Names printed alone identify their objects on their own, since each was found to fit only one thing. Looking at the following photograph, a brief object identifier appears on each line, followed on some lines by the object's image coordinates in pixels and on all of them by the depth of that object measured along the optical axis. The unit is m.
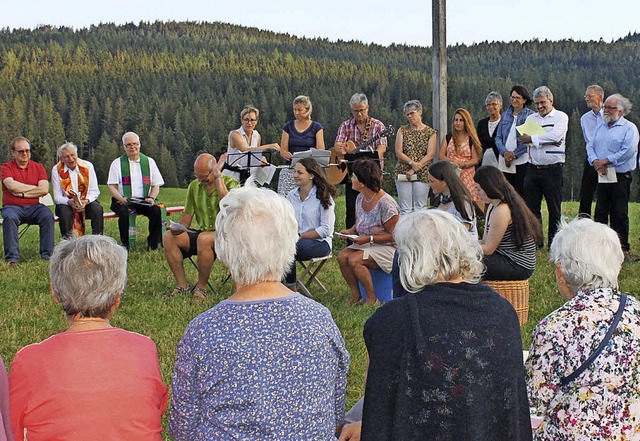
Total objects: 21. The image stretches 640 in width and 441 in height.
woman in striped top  5.54
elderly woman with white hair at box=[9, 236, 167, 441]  2.45
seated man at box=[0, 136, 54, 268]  9.01
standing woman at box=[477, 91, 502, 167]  9.40
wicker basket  5.73
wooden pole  9.58
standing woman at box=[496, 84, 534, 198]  9.09
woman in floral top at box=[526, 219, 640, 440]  2.65
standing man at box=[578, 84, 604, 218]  8.76
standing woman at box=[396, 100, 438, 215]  9.07
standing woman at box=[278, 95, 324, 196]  9.18
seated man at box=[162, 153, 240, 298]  7.00
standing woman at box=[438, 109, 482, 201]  9.05
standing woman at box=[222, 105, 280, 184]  9.04
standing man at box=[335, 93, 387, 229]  9.16
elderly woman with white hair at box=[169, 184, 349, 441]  2.42
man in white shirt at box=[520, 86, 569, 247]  8.81
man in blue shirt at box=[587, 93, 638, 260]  8.49
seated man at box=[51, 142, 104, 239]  9.34
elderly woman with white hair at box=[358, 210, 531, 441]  2.55
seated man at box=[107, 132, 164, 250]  9.65
